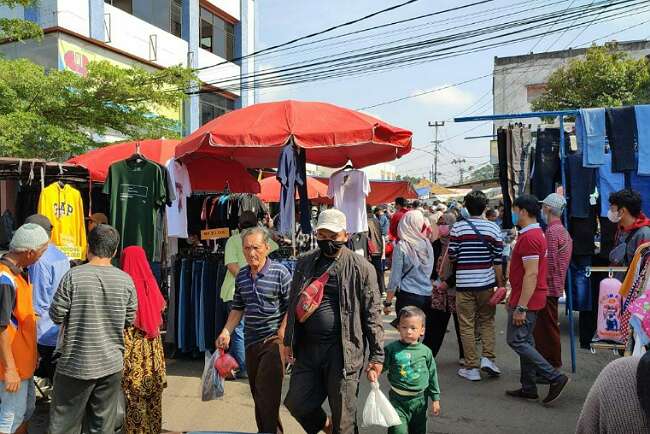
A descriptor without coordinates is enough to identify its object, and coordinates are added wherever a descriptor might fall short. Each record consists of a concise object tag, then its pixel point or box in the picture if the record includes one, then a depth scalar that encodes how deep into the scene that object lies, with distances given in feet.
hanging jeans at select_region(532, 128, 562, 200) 20.77
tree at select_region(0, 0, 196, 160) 31.76
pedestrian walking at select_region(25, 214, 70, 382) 14.46
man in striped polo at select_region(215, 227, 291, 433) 12.93
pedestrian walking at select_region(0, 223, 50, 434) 11.71
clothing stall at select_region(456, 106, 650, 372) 19.01
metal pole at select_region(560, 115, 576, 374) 19.80
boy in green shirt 12.10
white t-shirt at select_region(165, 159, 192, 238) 21.54
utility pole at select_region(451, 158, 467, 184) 269.87
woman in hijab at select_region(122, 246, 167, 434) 14.05
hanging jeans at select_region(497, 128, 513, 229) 21.13
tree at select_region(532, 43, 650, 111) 68.85
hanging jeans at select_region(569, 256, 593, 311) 19.75
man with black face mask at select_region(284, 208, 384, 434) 11.62
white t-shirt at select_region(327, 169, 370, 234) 21.80
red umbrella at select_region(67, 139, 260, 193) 24.22
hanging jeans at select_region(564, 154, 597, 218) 19.91
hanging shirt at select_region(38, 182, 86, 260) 21.67
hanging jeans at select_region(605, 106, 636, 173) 18.92
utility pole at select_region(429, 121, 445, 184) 202.29
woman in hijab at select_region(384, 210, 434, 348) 19.22
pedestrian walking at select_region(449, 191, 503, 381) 18.90
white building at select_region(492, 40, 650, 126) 106.42
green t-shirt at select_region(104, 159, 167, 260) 20.29
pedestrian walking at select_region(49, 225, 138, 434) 11.69
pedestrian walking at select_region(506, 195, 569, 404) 16.66
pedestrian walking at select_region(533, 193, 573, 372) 18.12
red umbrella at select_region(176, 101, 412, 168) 17.80
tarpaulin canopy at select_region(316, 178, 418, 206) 49.01
